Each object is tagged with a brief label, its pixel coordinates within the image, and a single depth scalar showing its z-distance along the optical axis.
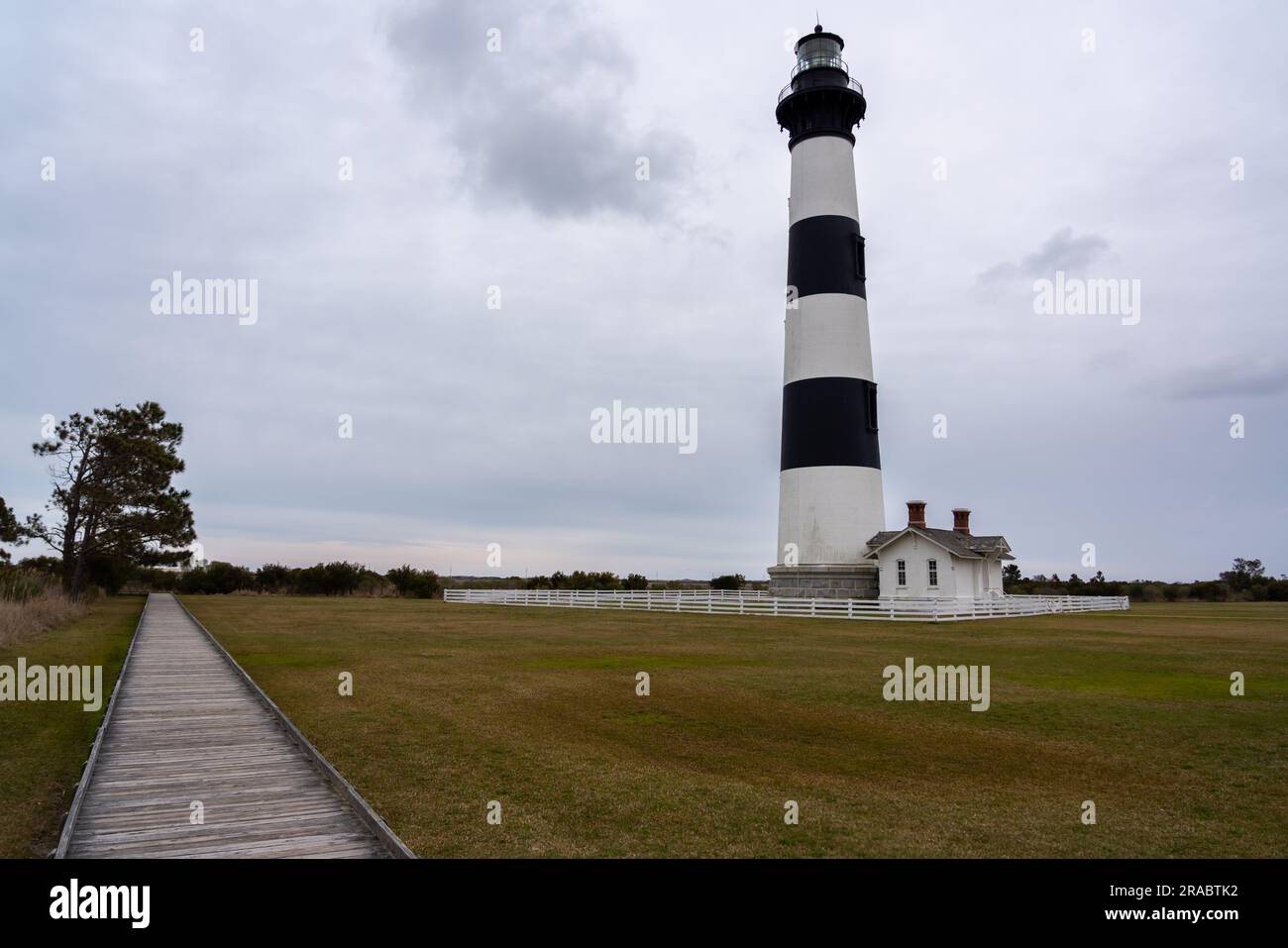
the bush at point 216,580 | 59.03
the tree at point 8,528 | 36.06
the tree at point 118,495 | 38.50
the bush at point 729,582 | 57.47
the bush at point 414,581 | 59.12
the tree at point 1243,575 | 59.62
